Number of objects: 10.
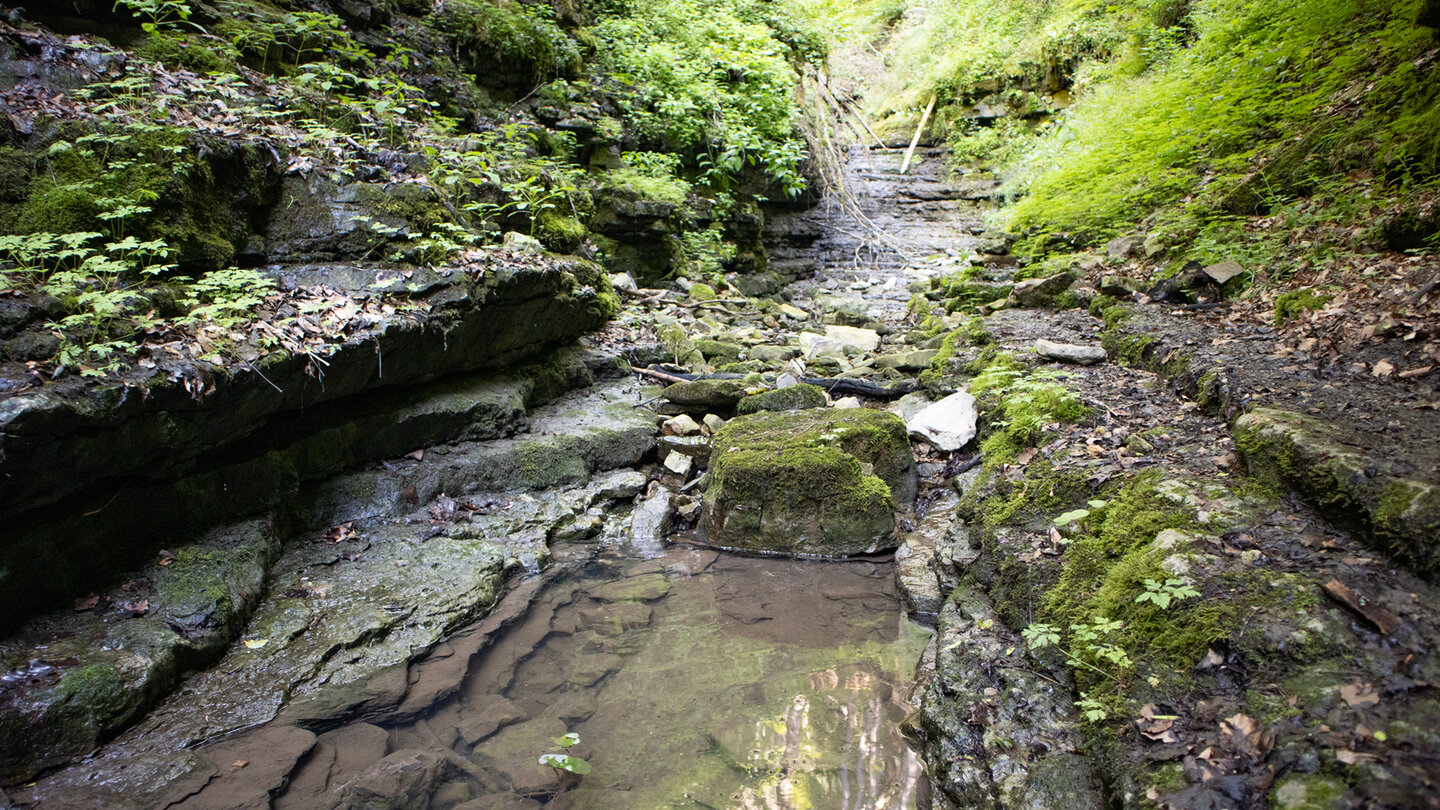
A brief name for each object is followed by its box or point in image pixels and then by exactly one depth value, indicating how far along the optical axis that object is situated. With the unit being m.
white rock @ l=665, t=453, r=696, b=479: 6.54
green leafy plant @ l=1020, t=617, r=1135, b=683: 2.47
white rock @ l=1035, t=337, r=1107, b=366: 5.65
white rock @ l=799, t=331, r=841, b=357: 9.18
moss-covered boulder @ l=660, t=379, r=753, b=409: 7.12
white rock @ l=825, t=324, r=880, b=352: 9.52
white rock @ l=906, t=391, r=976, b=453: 5.89
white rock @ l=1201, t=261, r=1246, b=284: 5.86
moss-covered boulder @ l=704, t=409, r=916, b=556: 5.17
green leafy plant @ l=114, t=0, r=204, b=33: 5.89
